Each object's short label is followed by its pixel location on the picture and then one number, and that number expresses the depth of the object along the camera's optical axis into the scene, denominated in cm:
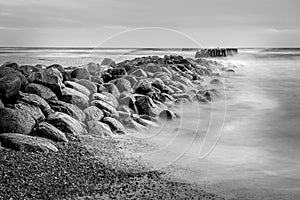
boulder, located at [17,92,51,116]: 475
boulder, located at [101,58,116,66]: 1130
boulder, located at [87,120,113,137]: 476
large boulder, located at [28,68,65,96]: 538
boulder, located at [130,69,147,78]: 847
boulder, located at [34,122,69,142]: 426
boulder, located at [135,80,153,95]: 697
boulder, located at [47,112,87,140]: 452
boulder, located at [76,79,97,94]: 608
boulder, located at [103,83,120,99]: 637
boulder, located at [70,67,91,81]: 684
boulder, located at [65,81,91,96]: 585
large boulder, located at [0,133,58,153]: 387
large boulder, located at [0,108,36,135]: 414
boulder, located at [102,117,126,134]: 506
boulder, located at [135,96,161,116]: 604
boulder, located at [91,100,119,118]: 537
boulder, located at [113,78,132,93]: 681
